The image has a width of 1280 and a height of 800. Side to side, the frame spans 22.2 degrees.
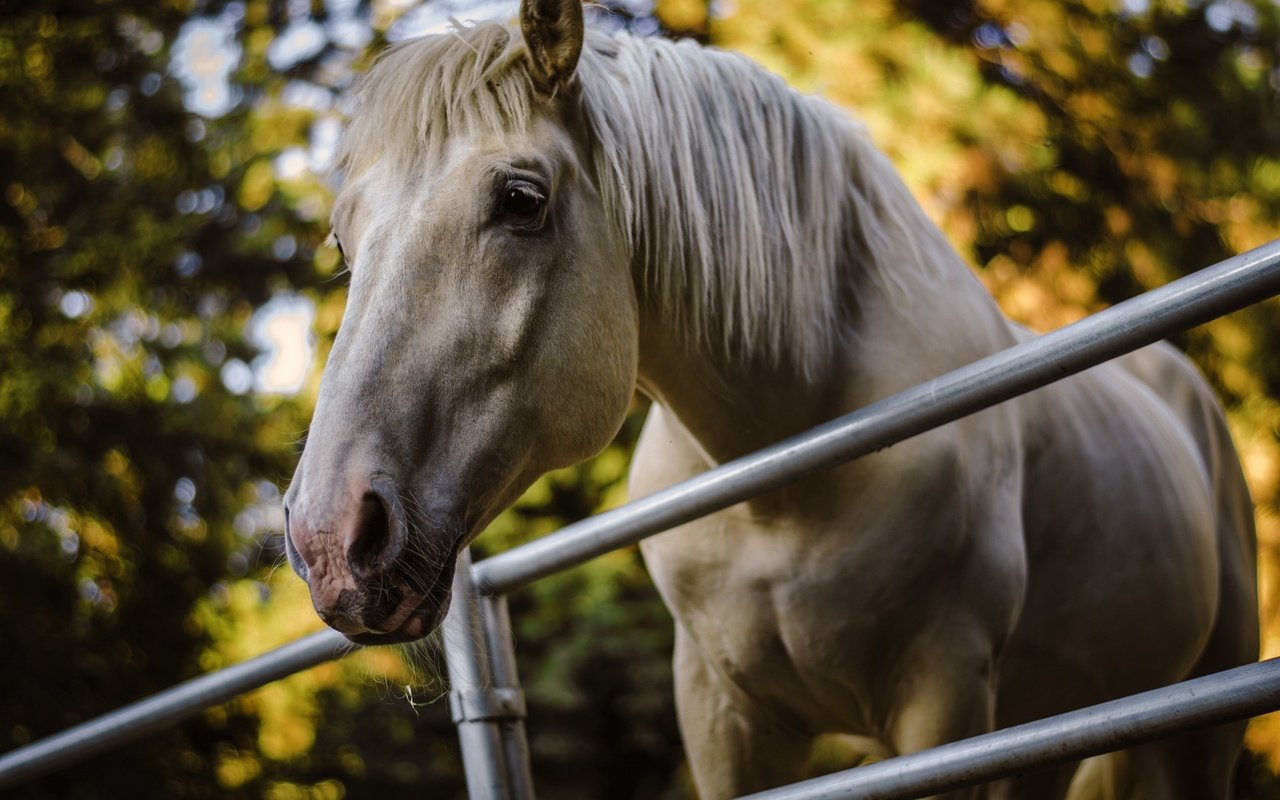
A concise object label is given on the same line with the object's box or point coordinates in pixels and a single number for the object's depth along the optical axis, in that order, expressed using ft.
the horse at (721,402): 9.08
